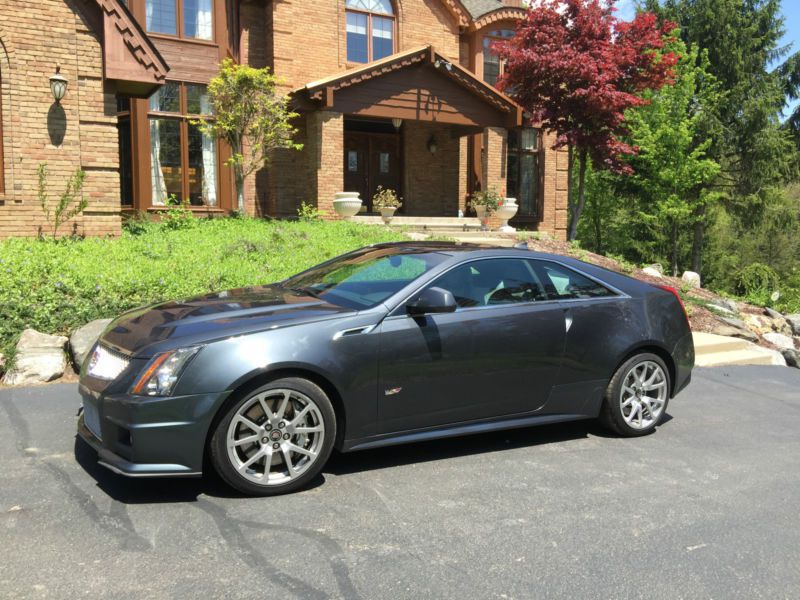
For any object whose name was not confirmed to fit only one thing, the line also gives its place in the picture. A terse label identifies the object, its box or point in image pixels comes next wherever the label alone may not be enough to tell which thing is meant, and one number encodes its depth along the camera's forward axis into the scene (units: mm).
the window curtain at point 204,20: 16062
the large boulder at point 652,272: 14720
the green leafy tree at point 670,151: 23234
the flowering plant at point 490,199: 18562
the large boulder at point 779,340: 12109
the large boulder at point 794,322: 15025
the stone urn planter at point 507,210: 18578
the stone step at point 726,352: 9188
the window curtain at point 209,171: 16250
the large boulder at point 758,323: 13214
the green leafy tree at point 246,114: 14766
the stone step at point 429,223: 16578
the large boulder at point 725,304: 13698
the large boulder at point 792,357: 10656
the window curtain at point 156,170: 15509
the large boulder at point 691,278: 16423
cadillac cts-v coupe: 3873
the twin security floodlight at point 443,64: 17469
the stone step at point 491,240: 15452
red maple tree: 17062
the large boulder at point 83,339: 6762
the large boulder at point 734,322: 12002
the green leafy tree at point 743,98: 28719
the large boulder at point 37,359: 6562
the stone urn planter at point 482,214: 18530
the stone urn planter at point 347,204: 16141
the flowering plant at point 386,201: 16922
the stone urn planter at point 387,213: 16672
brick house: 10930
